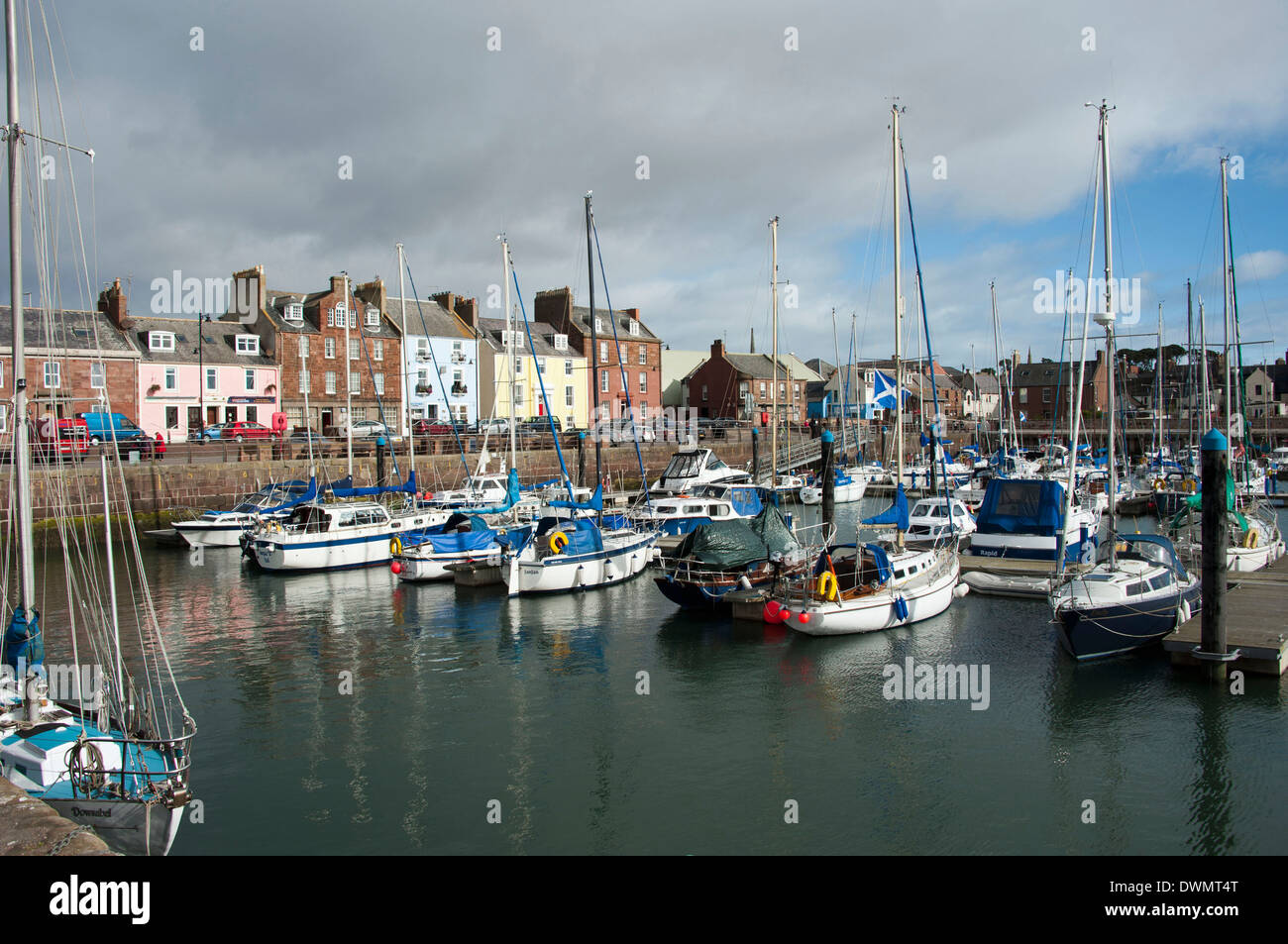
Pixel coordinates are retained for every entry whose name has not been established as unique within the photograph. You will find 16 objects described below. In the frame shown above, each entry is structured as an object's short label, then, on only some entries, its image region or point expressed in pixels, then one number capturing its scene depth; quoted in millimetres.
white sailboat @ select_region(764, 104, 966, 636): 22312
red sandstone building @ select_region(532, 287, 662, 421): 75438
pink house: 54750
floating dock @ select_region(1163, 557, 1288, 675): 18328
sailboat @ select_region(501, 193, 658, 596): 28547
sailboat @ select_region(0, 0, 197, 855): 11039
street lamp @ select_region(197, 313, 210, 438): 55656
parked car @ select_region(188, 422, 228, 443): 51347
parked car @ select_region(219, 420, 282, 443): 51844
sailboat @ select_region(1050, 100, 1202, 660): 20031
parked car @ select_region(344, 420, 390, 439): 57772
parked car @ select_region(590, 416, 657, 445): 66044
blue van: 44312
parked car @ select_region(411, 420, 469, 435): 58406
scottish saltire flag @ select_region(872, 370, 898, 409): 80775
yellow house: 70625
